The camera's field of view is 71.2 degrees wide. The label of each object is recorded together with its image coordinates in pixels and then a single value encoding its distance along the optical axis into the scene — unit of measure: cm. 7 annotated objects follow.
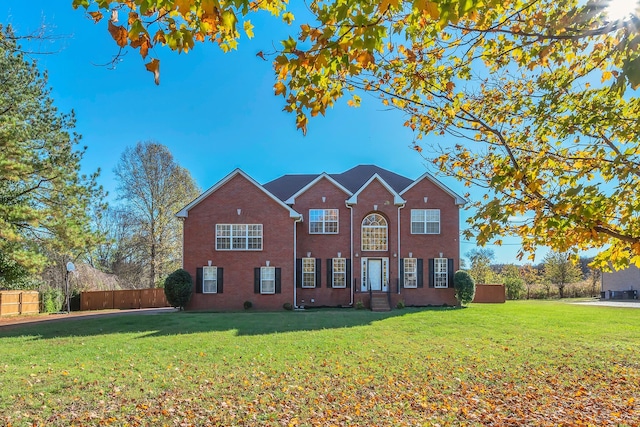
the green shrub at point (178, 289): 2242
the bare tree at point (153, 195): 3375
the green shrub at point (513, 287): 3752
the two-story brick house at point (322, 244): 2338
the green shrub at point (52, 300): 2749
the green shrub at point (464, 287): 2442
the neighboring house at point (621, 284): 3809
